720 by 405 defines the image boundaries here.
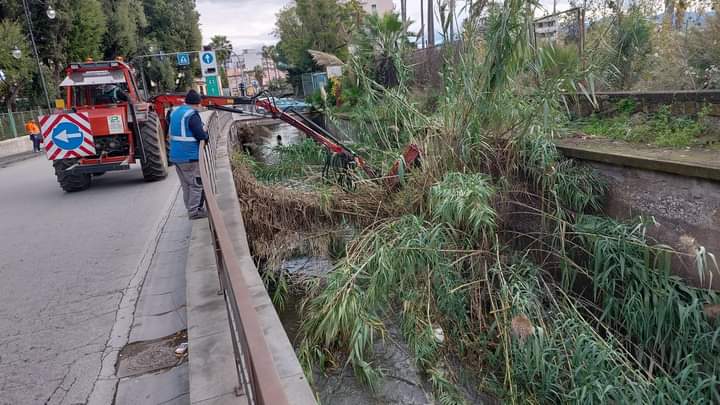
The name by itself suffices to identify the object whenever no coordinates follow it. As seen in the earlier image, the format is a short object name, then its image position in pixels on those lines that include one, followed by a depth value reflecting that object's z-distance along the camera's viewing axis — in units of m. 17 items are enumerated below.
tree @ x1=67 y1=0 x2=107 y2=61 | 25.34
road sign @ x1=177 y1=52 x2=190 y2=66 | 28.94
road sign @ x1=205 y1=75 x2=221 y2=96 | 20.09
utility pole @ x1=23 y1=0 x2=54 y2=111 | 18.81
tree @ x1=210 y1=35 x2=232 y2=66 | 67.44
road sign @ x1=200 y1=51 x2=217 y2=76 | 19.14
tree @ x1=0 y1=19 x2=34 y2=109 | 19.86
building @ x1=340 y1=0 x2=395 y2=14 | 73.40
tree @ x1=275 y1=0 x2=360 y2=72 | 34.84
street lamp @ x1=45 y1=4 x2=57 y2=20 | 19.99
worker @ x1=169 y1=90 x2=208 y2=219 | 5.85
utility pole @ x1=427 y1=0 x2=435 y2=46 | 16.84
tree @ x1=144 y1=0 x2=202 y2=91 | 43.25
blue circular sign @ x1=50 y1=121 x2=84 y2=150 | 8.76
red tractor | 8.84
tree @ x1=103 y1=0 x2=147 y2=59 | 30.64
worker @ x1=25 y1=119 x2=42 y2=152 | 19.27
